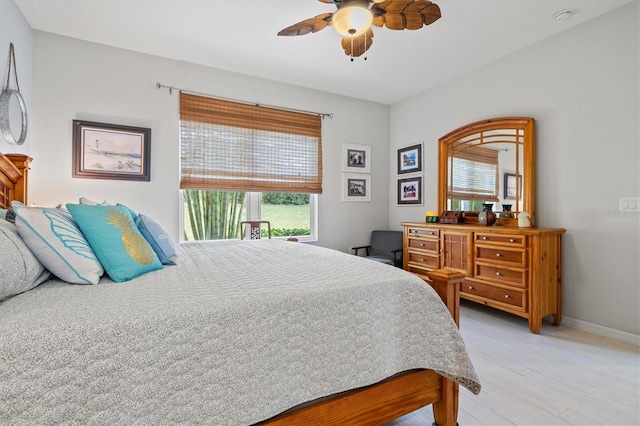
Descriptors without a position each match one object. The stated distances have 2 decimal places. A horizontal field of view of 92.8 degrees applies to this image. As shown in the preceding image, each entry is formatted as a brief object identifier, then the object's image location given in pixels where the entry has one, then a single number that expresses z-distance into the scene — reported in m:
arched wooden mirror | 3.04
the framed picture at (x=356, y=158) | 4.37
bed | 0.76
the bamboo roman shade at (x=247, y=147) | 3.41
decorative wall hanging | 2.19
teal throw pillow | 1.29
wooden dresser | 2.60
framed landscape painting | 2.95
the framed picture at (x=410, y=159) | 4.28
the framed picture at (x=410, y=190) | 4.29
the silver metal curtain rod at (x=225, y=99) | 3.28
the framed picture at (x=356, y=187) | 4.39
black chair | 4.03
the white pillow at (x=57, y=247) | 1.17
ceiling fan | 1.98
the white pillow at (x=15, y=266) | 0.96
